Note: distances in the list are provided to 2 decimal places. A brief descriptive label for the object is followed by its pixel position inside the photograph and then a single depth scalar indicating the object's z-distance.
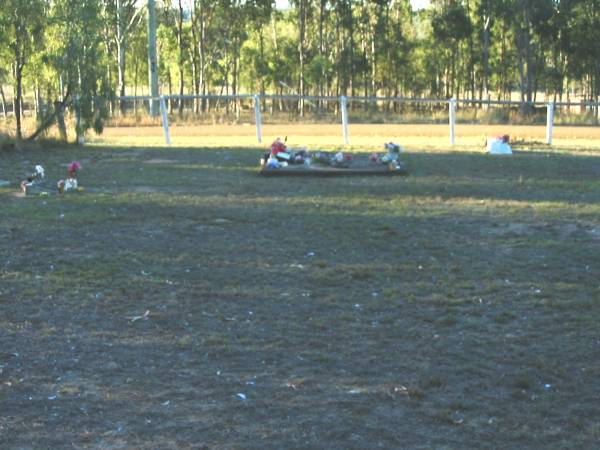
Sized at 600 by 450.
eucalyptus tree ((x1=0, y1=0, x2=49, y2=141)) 19.50
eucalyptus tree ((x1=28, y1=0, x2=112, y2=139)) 20.02
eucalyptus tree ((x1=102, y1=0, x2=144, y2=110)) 44.44
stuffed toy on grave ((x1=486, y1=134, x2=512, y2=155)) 18.84
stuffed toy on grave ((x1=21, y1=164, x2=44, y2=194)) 12.88
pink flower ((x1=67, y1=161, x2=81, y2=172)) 13.73
